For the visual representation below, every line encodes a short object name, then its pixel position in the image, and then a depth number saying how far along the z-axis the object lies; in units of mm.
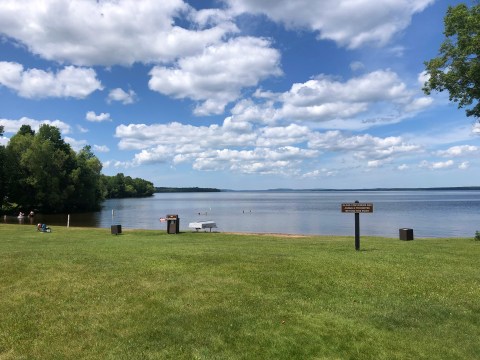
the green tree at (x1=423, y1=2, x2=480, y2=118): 18312
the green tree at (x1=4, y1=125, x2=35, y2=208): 65188
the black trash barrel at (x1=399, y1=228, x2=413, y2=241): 21297
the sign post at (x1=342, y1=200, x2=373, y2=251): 14867
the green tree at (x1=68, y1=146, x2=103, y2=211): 77125
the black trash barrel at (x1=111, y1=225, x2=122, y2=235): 24211
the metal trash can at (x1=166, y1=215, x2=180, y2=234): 25188
